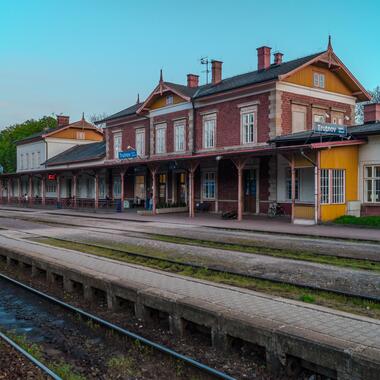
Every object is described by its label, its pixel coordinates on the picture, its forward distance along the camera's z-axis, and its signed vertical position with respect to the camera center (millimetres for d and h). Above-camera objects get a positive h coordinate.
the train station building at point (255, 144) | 19984 +2391
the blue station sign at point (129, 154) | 30250 +2304
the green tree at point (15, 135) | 70312 +8416
